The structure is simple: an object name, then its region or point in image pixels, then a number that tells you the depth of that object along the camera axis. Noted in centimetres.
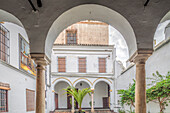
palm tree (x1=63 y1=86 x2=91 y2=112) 905
